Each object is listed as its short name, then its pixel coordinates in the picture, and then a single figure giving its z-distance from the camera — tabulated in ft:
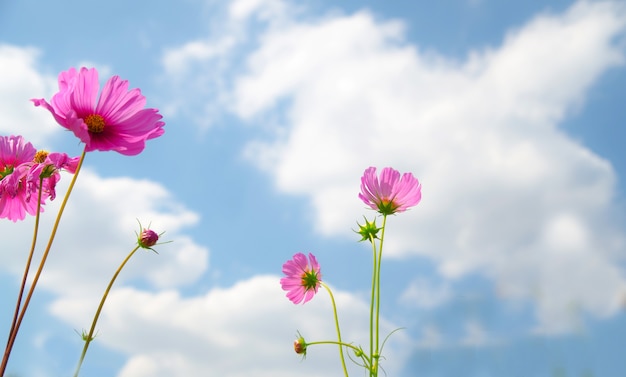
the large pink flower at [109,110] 3.38
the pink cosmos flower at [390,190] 5.31
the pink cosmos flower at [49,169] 3.63
